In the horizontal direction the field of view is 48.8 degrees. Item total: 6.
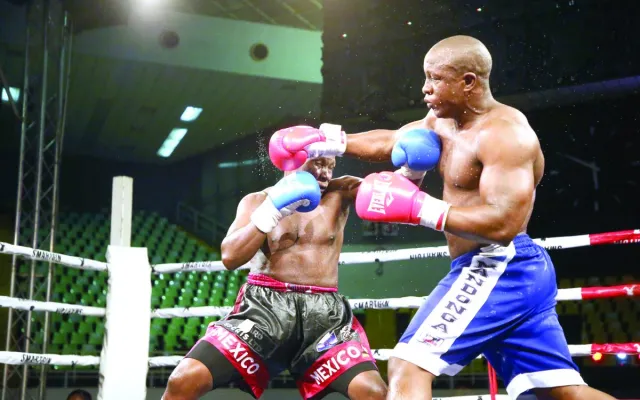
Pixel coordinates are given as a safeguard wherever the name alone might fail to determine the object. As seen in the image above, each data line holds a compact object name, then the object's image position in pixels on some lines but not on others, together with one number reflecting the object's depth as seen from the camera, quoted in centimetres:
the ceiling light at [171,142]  1173
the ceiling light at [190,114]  1101
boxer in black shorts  209
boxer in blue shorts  169
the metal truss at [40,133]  561
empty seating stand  766
